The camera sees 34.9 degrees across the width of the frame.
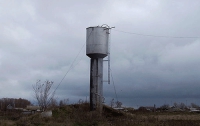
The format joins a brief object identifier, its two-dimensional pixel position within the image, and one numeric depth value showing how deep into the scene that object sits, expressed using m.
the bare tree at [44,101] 33.47
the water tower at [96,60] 29.91
